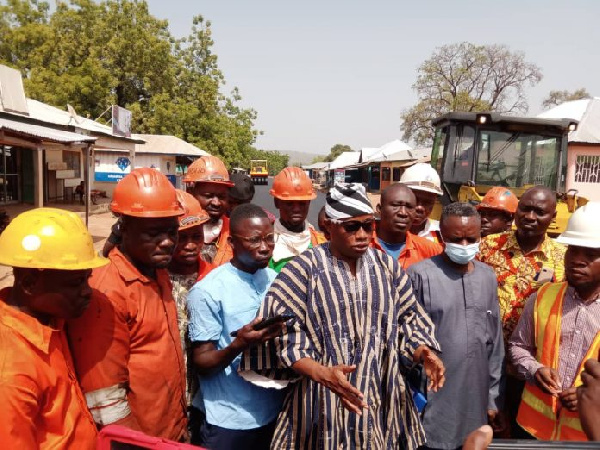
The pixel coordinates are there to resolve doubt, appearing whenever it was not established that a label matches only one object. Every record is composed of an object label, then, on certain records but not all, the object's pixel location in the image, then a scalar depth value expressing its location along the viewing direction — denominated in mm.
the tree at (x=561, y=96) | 45500
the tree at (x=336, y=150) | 100438
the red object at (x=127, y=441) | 1486
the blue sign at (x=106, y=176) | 24219
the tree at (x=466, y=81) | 36406
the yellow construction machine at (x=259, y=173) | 52375
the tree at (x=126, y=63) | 30469
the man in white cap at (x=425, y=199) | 3822
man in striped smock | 2123
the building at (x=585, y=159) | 23219
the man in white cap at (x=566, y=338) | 2285
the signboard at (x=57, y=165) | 20406
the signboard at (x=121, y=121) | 21109
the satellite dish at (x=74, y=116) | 17369
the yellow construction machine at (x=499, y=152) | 7555
